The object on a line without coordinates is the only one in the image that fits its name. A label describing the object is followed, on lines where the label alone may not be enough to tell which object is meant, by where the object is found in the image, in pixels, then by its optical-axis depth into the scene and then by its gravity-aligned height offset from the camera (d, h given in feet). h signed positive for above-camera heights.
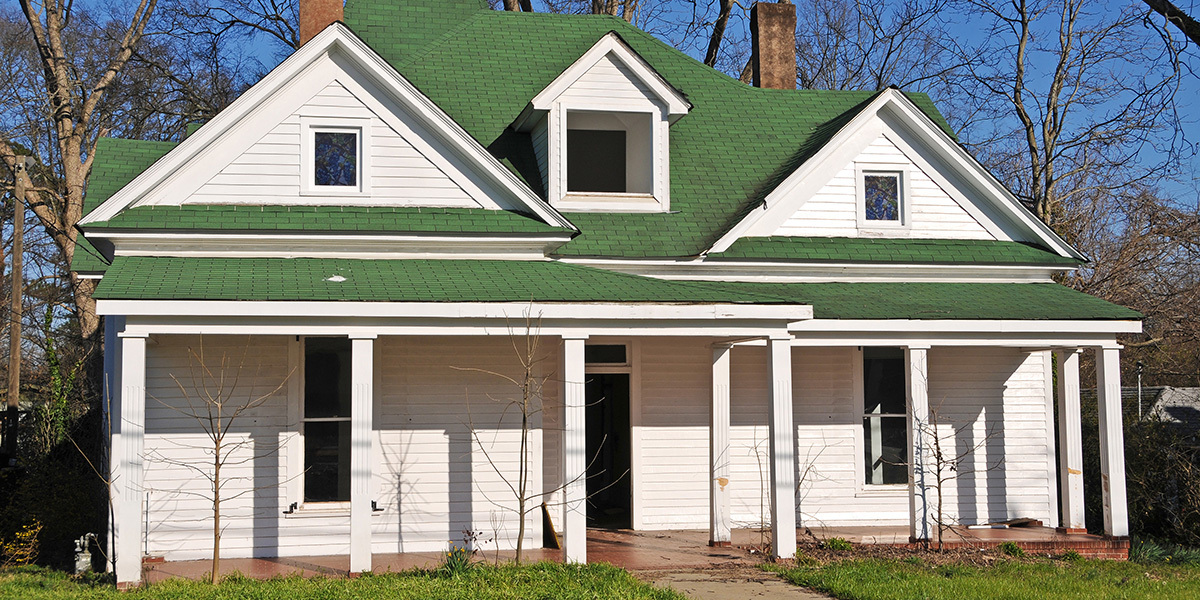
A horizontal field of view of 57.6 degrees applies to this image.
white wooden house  41.68 +3.25
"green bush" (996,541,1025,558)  45.37 -6.48
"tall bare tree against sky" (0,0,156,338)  90.89 +24.88
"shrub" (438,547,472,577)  37.99 -5.82
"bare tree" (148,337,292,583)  43.88 -0.13
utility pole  71.77 +6.68
